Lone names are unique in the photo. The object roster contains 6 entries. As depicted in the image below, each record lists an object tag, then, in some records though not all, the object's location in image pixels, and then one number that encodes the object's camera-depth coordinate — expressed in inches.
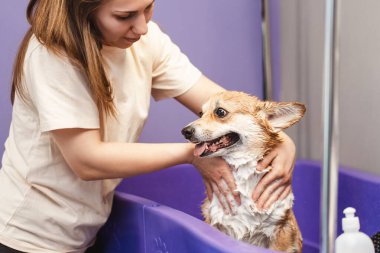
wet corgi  46.8
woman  45.5
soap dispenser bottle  40.9
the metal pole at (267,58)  79.4
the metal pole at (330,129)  33.1
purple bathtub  45.4
